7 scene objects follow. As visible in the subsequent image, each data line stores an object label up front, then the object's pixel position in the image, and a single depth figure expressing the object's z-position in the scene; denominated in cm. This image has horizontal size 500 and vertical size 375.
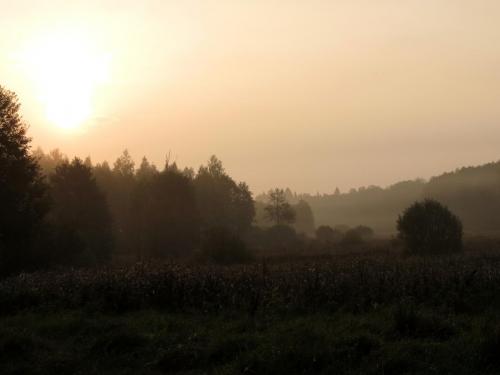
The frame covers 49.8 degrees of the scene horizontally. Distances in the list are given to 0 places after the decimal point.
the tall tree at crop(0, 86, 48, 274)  3572
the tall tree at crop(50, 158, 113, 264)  5198
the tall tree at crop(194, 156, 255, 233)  8431
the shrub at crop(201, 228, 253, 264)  4362
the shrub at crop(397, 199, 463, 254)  4669
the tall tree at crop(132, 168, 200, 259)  6247
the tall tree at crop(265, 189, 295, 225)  10550
